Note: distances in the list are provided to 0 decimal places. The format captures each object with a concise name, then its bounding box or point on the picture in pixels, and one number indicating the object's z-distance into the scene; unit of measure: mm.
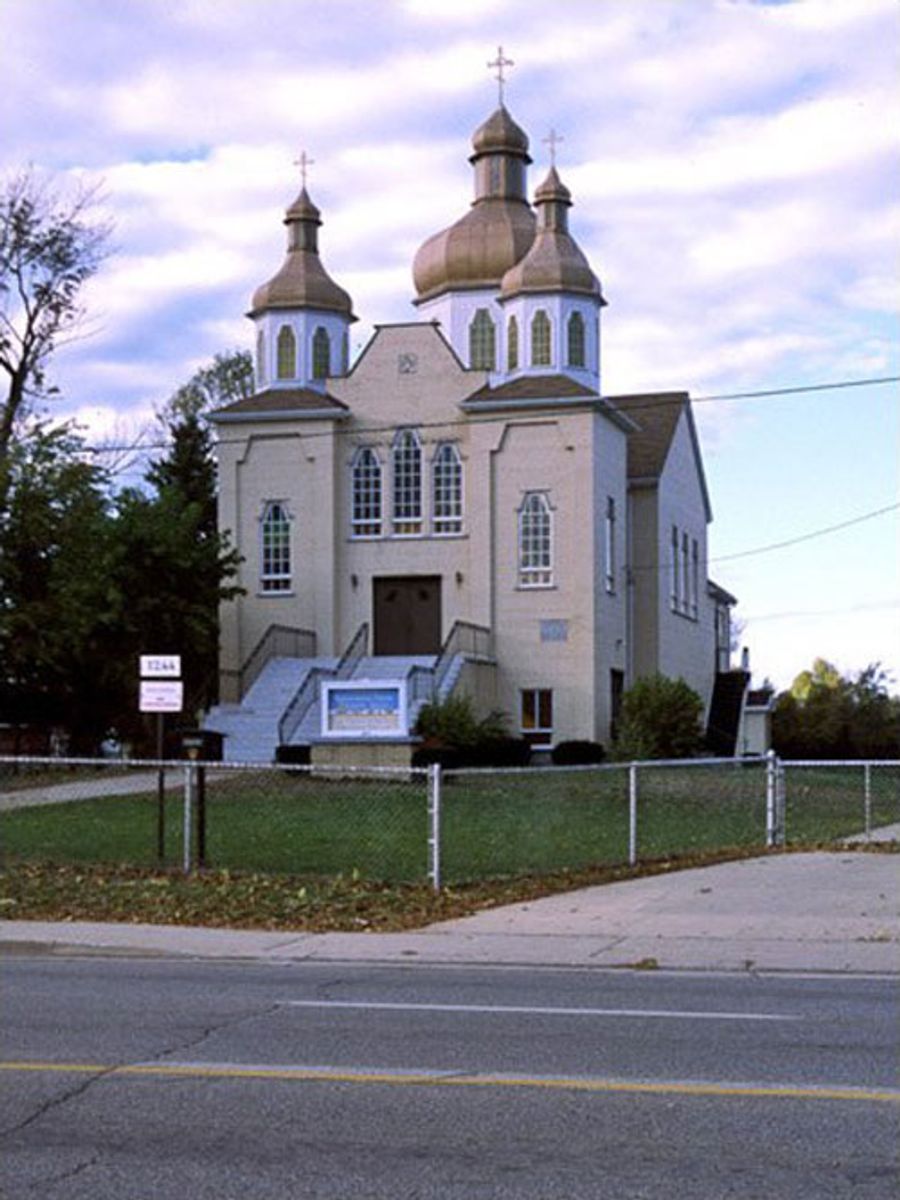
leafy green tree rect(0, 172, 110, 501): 47938
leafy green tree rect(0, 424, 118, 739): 38406
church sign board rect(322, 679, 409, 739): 33938
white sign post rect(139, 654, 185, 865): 20422
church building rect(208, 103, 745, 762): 44875
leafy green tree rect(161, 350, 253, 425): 72375
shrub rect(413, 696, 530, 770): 36531
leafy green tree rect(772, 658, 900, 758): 59594
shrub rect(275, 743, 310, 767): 38000
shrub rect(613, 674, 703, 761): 42406
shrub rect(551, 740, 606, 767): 43125
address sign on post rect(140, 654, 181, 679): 21344
